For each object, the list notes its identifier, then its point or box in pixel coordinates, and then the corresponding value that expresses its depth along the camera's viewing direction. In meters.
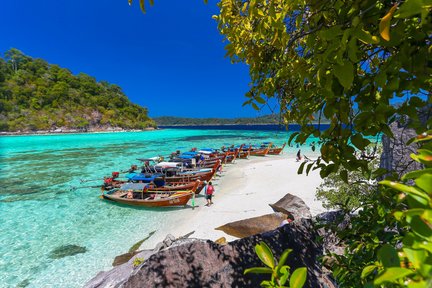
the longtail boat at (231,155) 30.62
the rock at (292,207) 9.16
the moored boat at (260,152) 36.34
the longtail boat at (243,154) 34.20
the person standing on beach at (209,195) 14.21
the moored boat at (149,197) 13.71
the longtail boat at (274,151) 37.55
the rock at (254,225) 8.93
